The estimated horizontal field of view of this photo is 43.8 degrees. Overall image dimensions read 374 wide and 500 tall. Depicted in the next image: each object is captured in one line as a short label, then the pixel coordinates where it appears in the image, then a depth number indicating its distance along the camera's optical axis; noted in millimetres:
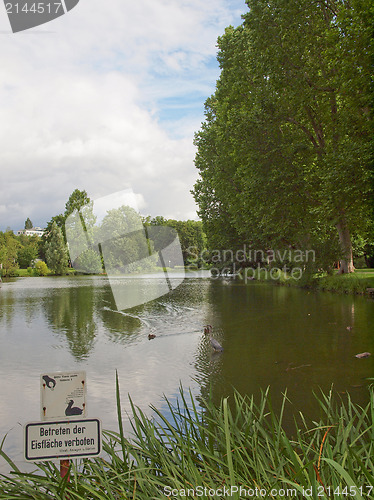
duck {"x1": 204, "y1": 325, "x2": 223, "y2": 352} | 11266
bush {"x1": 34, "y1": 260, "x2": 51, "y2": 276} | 75438
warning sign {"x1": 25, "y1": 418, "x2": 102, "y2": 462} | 2738
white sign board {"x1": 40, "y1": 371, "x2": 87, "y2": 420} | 2805
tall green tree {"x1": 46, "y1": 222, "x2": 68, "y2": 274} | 74750
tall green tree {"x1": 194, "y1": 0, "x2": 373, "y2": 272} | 17781
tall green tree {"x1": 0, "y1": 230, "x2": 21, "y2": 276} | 69438
